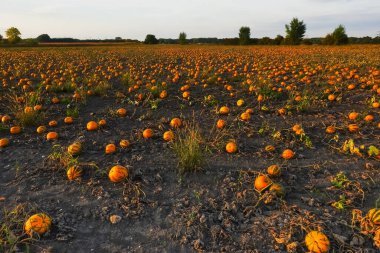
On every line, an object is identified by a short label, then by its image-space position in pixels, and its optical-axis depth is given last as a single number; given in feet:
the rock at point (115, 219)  12.04
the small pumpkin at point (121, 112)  24.55
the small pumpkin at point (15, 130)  20.93
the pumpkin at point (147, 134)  19.84
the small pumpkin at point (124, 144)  18.33
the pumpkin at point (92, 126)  21.23
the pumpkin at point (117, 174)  14.52
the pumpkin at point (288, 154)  16.55
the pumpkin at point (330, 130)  19.90
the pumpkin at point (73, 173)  14.96
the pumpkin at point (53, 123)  22.22
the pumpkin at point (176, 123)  21.49
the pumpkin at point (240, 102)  26.84
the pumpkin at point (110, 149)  17.61
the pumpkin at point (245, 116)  22.39
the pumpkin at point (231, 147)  17.19
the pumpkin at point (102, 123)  21.78
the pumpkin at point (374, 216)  11.19
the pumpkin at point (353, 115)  22.04
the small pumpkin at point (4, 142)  18.85
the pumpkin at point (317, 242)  10.24
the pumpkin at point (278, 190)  13.14
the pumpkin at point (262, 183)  13.48
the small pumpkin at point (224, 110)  24.32
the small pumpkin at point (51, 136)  19.92
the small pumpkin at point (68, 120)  22.86
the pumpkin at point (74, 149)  17.34
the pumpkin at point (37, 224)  11.23
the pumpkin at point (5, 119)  23.16
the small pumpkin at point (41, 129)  20.84
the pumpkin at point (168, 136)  19.03
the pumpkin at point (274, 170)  14.66
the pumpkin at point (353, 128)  19.85
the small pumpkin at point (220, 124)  20.85
